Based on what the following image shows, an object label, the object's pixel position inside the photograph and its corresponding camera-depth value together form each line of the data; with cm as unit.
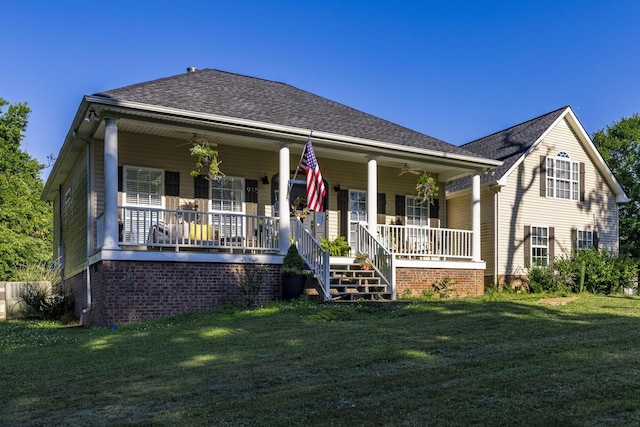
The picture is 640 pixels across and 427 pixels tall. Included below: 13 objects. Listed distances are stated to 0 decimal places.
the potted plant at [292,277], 1243
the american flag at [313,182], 1274
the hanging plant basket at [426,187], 1602
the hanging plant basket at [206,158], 1276
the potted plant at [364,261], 1418
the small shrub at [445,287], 1484
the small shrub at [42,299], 1541
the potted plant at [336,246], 1440
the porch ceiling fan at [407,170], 1621
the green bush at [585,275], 1786
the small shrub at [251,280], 1228
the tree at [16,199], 2911
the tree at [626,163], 2648
